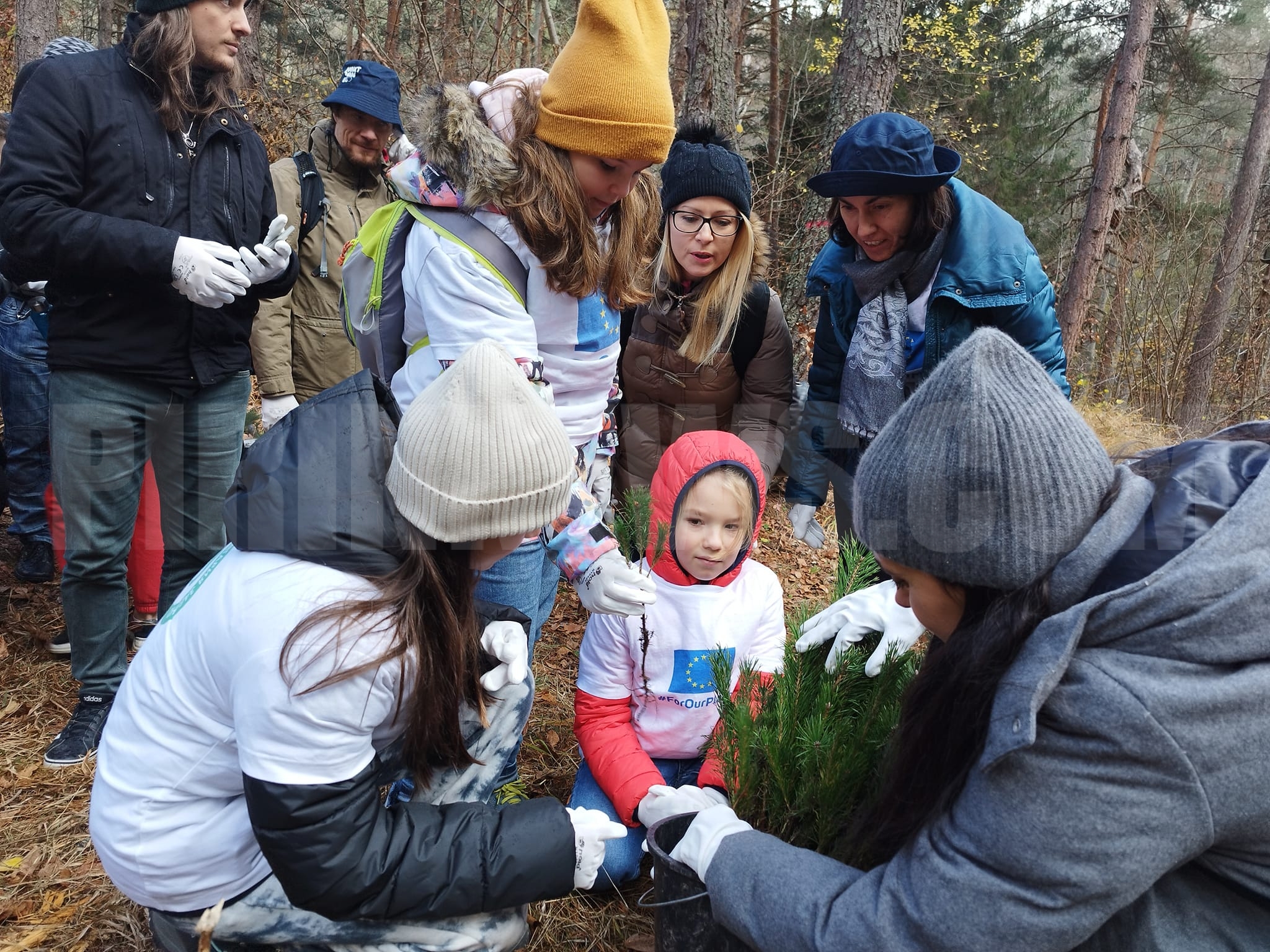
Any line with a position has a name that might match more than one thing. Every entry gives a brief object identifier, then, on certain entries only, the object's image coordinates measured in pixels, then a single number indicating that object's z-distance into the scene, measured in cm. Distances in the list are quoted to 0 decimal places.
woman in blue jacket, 257
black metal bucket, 157
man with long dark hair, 240
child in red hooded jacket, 240
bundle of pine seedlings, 162
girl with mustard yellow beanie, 196
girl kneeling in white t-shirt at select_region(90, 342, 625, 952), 144
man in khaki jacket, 397
